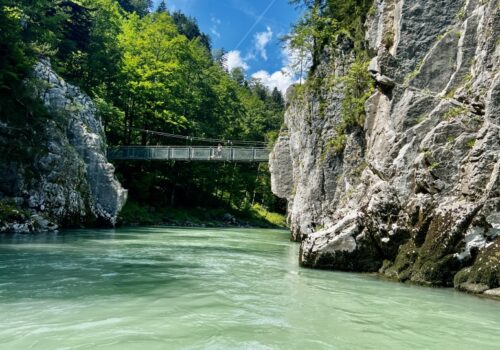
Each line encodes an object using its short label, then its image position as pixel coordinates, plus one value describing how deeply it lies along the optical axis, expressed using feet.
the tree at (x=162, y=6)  306.76
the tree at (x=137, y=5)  253.85
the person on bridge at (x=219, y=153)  98.89
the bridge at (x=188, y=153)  98.58
